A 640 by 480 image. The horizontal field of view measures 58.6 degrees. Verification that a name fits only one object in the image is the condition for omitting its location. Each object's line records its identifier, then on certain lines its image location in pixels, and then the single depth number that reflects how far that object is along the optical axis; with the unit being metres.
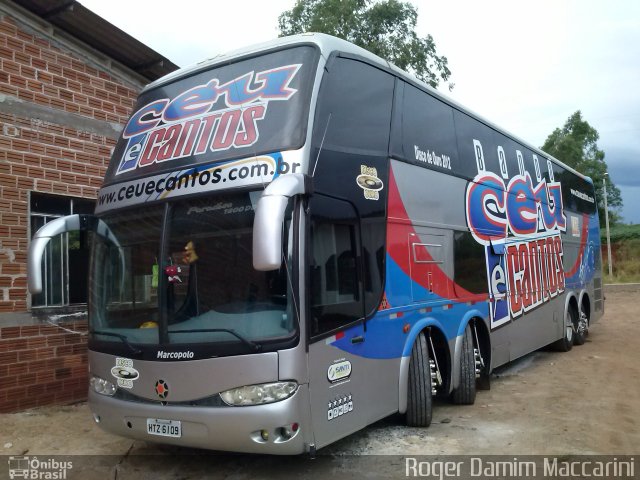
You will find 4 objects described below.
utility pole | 32.08
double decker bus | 4.17
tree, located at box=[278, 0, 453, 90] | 18.69
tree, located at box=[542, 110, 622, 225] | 38.56
